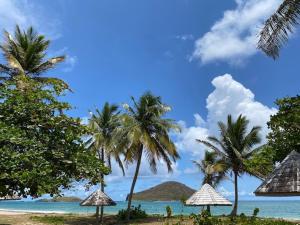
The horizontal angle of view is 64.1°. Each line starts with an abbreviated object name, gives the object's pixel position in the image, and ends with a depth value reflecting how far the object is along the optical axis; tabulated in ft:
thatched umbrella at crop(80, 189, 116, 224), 46.19
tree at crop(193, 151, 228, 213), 58.50
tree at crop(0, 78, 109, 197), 19.76
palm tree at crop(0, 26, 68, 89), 39.36
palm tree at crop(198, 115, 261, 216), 57.12
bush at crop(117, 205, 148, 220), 52.29
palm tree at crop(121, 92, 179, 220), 50.00
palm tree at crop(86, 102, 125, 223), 54.69
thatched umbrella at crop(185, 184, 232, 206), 36.42
